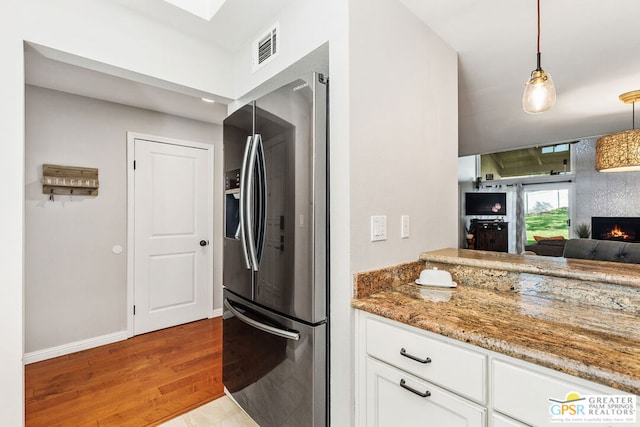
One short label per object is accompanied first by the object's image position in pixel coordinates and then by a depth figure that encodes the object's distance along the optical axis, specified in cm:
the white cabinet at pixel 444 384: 85
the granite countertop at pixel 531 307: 84
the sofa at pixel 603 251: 280
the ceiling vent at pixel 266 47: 177
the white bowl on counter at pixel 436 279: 155
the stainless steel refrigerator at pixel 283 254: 138
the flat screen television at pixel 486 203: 806
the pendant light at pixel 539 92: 135
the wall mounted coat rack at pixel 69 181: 258
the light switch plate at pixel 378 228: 145
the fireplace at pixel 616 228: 577
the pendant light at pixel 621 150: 295
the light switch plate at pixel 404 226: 162
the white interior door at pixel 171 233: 311
